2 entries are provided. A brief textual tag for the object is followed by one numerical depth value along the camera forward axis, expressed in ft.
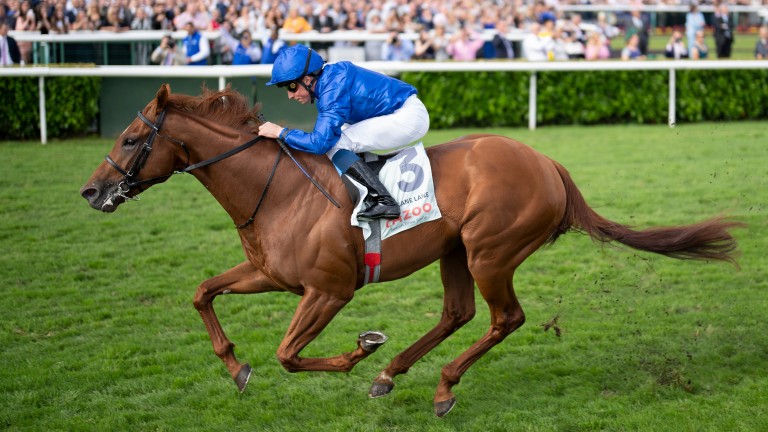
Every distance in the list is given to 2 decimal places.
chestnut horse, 29.89
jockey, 29.94
